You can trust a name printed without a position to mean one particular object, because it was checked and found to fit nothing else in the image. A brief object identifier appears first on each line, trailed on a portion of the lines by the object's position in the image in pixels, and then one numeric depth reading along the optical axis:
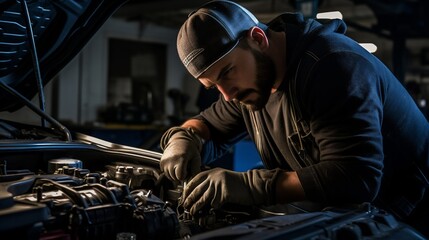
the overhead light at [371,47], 4.31
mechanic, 1.26
